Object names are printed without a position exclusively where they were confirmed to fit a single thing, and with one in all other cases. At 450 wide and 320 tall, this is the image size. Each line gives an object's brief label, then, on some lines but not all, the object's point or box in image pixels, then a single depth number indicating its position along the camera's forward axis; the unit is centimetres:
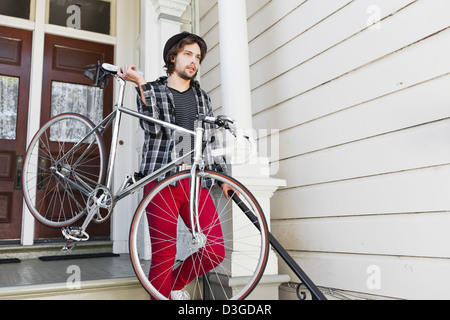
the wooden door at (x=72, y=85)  348
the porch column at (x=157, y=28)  308
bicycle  152
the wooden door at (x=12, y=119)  323
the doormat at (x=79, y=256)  294
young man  169
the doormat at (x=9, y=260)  280
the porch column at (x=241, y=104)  205
